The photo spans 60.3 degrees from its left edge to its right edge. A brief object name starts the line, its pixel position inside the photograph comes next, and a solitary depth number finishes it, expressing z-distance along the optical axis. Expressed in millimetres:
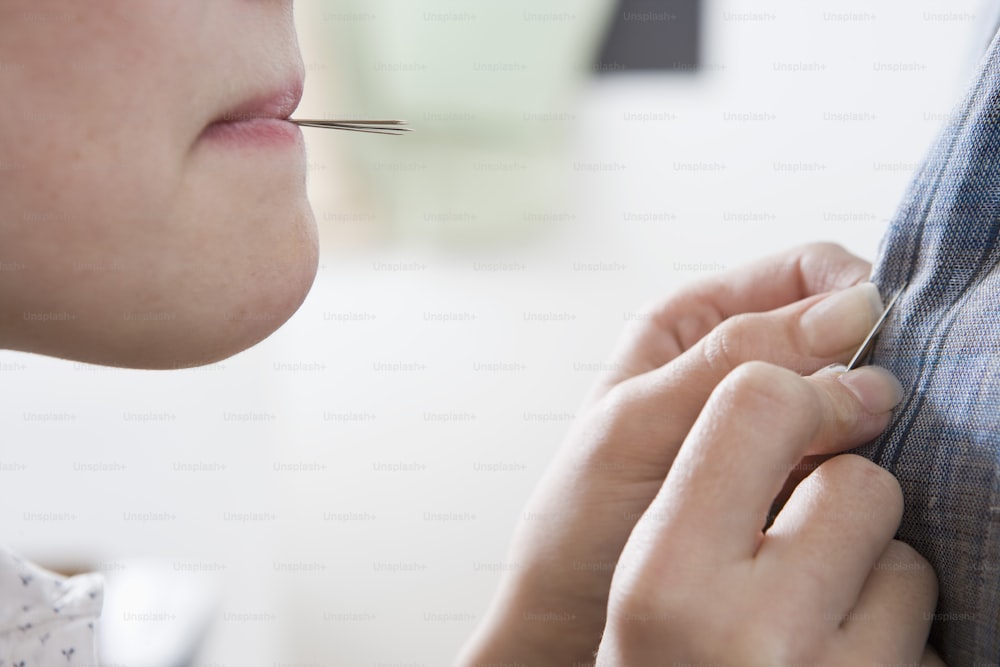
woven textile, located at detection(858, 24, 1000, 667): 418
